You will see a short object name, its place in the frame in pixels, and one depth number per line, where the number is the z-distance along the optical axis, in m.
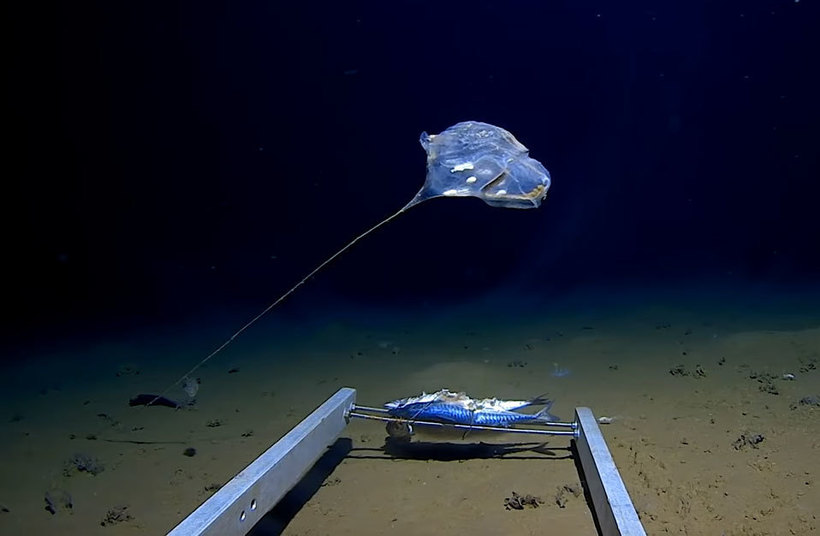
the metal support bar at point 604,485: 1.99
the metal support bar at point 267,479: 2.05
